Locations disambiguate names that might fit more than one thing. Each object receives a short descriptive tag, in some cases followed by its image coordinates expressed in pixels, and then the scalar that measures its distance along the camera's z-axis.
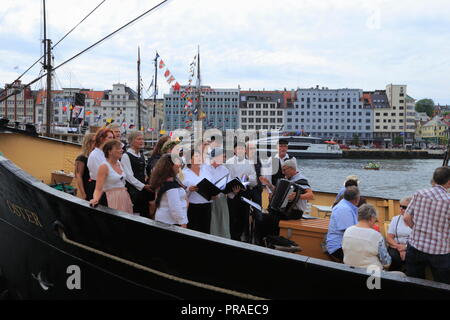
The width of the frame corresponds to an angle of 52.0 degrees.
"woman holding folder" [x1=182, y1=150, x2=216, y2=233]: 4.66
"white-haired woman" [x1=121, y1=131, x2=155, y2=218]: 4.32
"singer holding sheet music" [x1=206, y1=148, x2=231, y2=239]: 4.98
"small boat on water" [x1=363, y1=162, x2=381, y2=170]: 59.25
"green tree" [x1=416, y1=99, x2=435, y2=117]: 154.62
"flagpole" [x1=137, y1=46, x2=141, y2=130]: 45.28
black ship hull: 2.64
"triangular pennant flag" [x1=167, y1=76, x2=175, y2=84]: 33.81
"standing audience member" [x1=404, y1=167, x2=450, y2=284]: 3.23
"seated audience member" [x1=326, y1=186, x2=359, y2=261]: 4.15
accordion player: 4.71
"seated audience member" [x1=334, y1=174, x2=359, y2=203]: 5.74
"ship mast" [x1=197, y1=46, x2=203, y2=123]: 44.85
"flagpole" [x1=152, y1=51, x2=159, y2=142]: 45.41
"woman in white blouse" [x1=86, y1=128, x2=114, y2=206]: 4.42
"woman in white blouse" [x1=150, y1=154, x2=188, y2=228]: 3.88
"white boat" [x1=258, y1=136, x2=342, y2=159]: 82.69
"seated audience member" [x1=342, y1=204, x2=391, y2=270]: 3.46
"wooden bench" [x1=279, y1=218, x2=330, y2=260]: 4.62
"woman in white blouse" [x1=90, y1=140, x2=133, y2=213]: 4.12
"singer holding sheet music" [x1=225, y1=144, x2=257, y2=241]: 5.17
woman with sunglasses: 4.20
